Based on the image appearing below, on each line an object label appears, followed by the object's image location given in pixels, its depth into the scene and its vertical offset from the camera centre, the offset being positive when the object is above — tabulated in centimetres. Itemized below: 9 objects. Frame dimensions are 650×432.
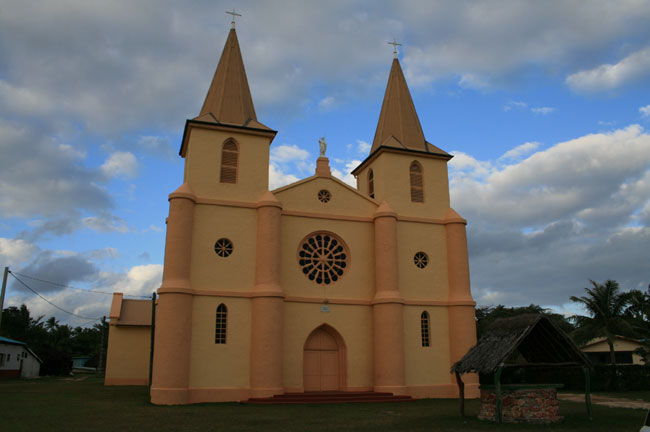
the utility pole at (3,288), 2543 +303
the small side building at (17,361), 3662 -60
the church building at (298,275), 2028 +316
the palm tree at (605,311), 3148 +226
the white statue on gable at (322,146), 2530 +967
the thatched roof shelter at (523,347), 1451 +7
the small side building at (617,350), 3703 -5
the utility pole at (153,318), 2648 +166
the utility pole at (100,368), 5144 -159
